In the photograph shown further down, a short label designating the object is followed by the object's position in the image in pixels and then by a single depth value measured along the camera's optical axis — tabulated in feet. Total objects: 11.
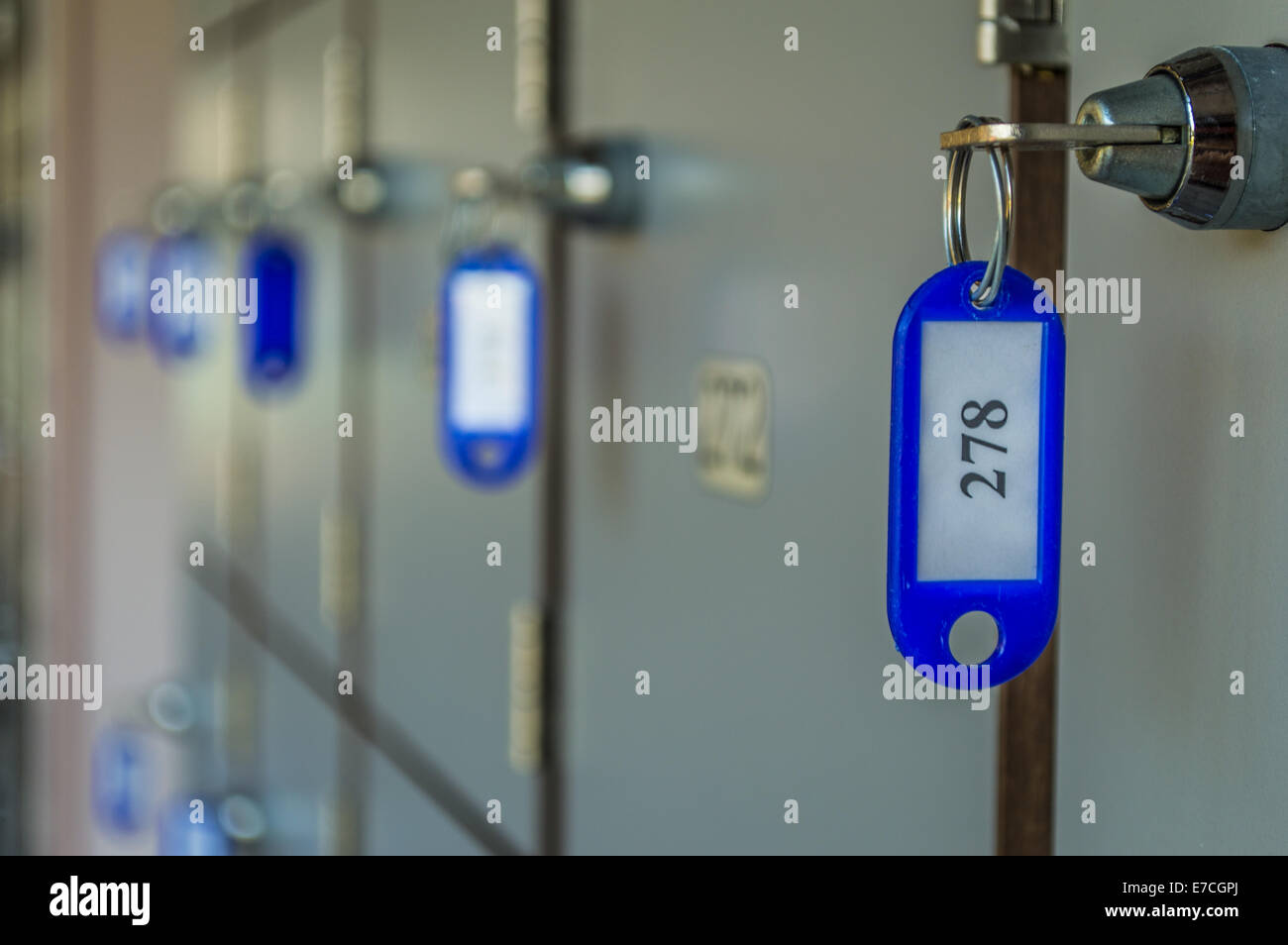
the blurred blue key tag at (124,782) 8.18
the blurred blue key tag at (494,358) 3.45
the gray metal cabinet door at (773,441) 2.18
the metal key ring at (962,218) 1.47
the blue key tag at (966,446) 1.50
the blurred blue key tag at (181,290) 7.00
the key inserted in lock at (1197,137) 1.41
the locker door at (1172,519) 1.54
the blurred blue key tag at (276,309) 5.36
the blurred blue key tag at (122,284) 8.62
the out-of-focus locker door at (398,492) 3.68
